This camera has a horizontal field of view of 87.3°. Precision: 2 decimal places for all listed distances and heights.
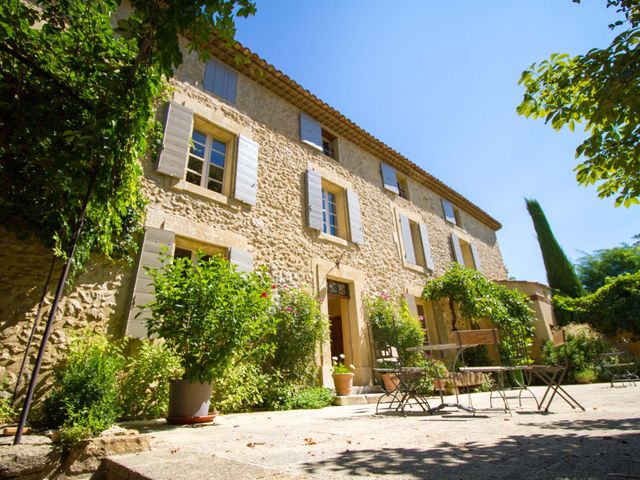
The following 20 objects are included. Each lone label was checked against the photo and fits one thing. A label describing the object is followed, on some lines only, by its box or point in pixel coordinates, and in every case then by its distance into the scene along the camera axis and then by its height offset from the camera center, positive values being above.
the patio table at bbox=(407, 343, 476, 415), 3.64 +0.31
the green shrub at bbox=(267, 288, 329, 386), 5.18 +0.67
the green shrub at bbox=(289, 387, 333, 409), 4.78 -0.21
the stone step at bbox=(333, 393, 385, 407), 5.33 -0.28
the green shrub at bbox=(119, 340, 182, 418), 3.58 +0.08
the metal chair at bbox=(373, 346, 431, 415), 3.66 -0.01
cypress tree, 15.77 +5.18
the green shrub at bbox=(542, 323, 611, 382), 7.97 +0.49
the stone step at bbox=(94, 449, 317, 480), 1.30 -0.32
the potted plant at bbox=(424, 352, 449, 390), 6.09 +0.06
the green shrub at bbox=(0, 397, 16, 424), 2.95 -0.13
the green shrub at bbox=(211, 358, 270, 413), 4.11 -0.03
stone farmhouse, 4.00 +3.09
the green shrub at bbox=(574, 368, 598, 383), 7.71 -0.10
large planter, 3.19 -0.13
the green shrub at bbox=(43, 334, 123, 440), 2.71 +0.02
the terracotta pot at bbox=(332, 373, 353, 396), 5.77 -0.03
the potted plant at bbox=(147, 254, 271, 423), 3.21 +0.54
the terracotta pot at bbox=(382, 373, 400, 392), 5.89 -0.03
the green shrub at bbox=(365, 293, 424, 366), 6.79 +0.99
